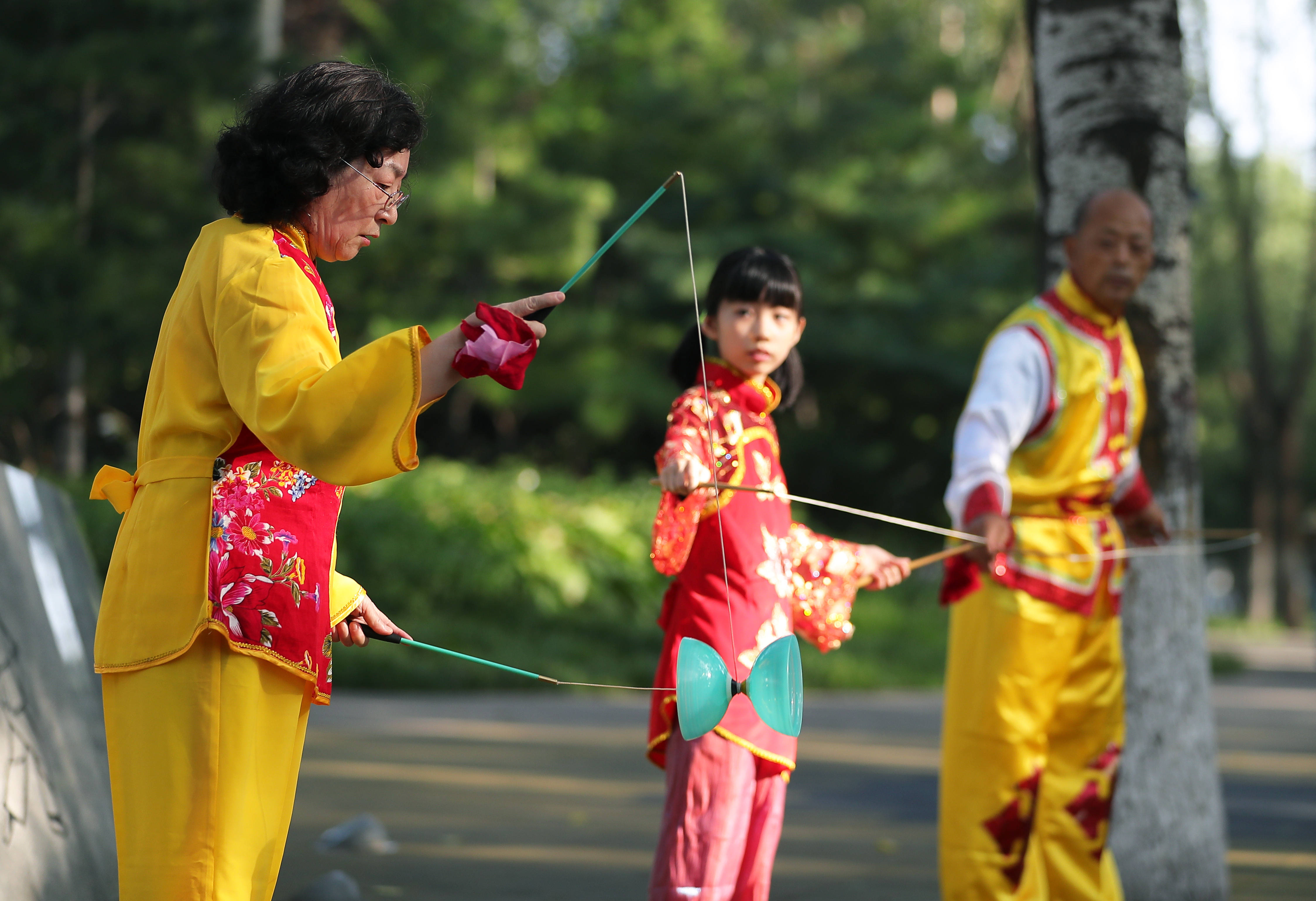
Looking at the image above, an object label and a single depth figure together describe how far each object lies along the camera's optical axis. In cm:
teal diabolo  568
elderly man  752
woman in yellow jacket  426
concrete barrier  656
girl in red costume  607
